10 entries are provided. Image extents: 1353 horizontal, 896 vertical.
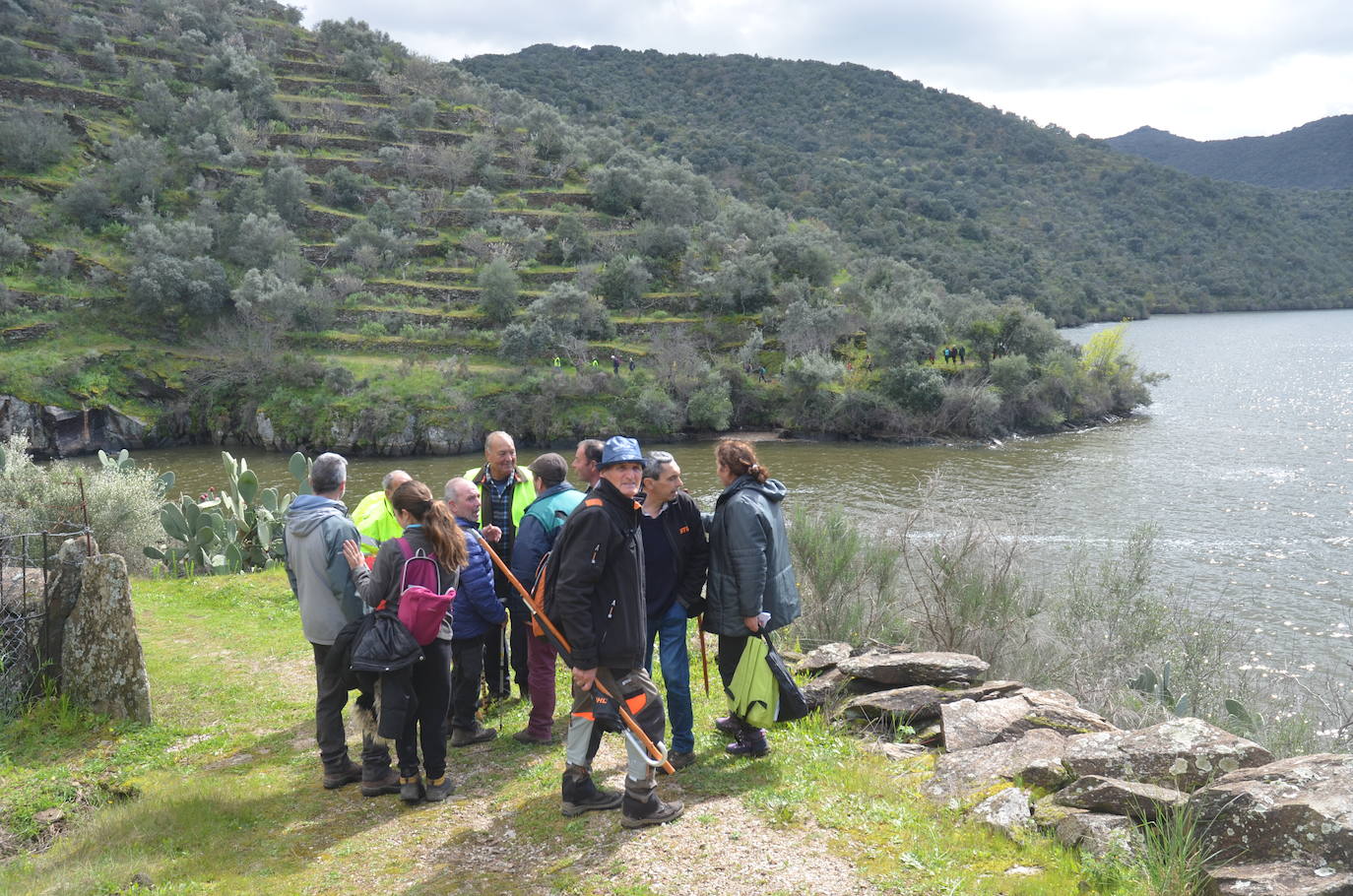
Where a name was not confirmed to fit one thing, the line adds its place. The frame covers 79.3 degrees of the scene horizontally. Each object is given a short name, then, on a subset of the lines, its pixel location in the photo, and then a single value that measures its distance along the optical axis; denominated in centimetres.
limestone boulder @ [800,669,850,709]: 723
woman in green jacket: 534
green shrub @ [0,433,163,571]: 1263
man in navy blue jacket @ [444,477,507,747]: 566
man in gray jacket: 518
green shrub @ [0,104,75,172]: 4497
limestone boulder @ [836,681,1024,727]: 712
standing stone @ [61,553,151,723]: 622
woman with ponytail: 488
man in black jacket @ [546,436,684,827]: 450
